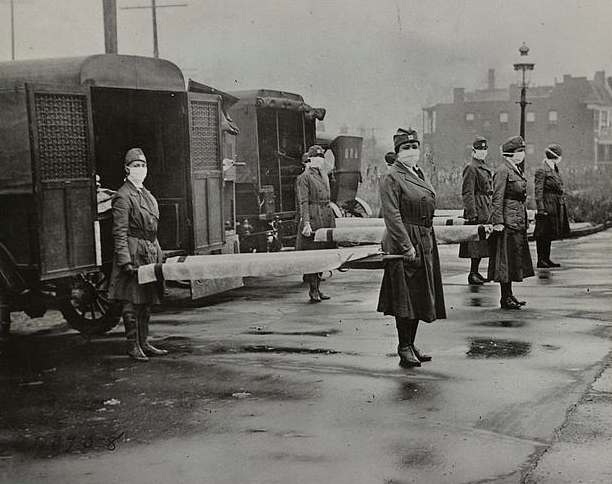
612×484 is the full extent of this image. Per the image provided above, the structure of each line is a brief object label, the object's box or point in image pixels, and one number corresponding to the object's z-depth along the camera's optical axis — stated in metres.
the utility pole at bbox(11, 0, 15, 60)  11.06
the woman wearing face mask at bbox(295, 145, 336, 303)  11.82
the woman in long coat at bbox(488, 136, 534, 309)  10.27
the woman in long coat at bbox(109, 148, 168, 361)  8.00
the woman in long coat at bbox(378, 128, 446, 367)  7.39
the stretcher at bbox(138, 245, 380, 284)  7.42
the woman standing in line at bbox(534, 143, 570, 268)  14.80
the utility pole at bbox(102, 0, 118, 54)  14.79
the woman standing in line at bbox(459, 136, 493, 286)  12.25
